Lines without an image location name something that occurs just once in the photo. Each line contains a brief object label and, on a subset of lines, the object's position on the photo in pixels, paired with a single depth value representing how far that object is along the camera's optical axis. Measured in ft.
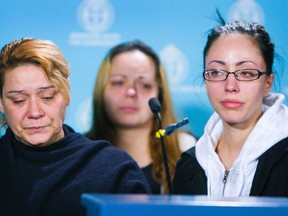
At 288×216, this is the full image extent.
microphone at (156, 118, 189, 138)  10.13
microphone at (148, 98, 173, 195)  10.59
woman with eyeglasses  10.49
